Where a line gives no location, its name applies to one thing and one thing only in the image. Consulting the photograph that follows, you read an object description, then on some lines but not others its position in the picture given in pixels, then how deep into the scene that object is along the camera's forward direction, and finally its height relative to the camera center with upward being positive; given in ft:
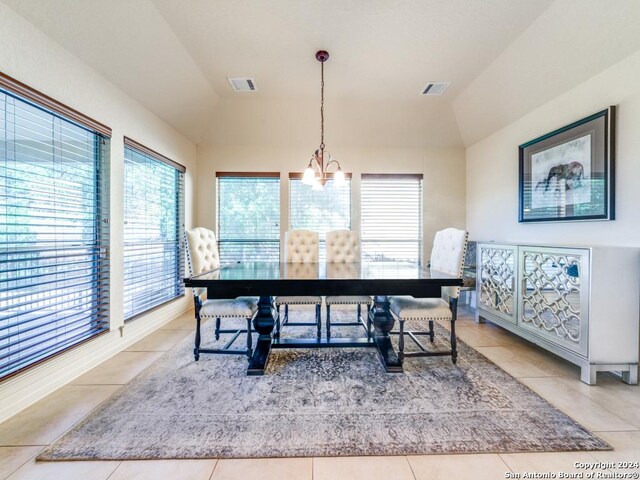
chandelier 7.90 +1.79
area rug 4.66 -3.52
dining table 6.18 -1.07
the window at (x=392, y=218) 14.34 +1.09
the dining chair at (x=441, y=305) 7.41 -1.82
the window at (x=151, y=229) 9.21 +0.33
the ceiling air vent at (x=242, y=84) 10.59 +6.12
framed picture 7.55 +2.13
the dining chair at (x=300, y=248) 10.62 -0.38
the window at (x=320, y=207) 14.15 +1.60
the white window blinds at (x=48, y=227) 5.58 +0.23
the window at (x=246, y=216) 14.05 +1.11
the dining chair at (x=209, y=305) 7.70 -1.91
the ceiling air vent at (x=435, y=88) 10.95 +6.17
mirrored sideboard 6.50 -1.67
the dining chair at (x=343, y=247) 10.74 -0.34
